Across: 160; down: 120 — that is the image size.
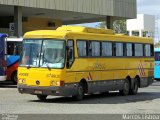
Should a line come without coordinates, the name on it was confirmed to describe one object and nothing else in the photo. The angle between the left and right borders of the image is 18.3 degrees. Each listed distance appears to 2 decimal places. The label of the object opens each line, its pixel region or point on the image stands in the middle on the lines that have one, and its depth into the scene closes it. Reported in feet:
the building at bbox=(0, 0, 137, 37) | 115.96
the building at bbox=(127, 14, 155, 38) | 336.90
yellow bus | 59.93
